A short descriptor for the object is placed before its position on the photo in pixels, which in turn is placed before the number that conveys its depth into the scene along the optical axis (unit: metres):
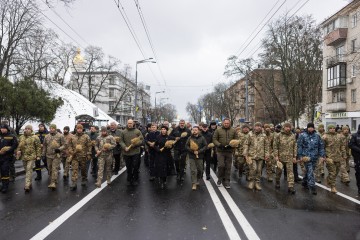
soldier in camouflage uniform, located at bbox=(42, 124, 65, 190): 9.34
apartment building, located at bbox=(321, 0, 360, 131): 35.56
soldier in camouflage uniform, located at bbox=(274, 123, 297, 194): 8.82
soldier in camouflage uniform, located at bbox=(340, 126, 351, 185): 10.55
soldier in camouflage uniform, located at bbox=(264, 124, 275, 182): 10.62
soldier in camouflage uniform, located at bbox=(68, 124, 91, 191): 9.16
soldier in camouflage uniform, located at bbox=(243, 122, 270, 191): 9.20
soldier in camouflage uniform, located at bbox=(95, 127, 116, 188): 9.47
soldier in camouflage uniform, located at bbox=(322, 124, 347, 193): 9.95
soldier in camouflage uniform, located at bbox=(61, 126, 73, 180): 9.51
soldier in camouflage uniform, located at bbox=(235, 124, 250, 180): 11.70
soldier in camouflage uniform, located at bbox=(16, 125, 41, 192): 8.89
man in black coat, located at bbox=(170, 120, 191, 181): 10.73
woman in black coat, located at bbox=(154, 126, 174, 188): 9.54
